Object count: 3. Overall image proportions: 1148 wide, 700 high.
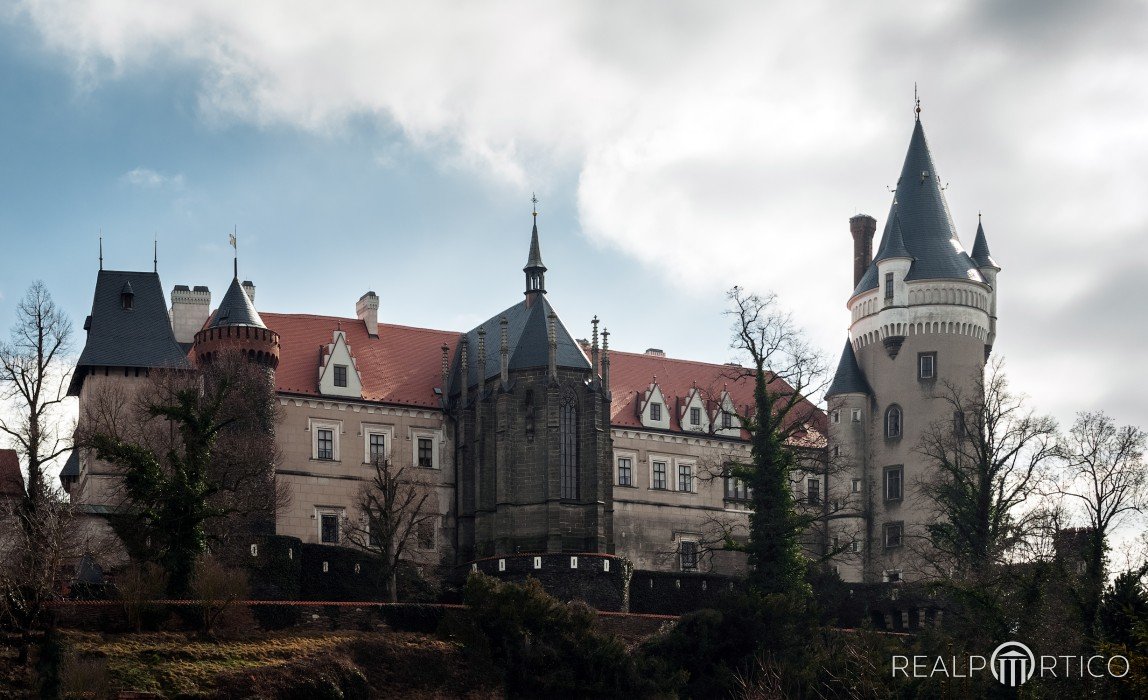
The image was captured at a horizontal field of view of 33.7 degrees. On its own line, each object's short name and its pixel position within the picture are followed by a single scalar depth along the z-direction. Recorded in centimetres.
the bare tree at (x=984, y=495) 7094
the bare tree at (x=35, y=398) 6178
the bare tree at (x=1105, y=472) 7000
